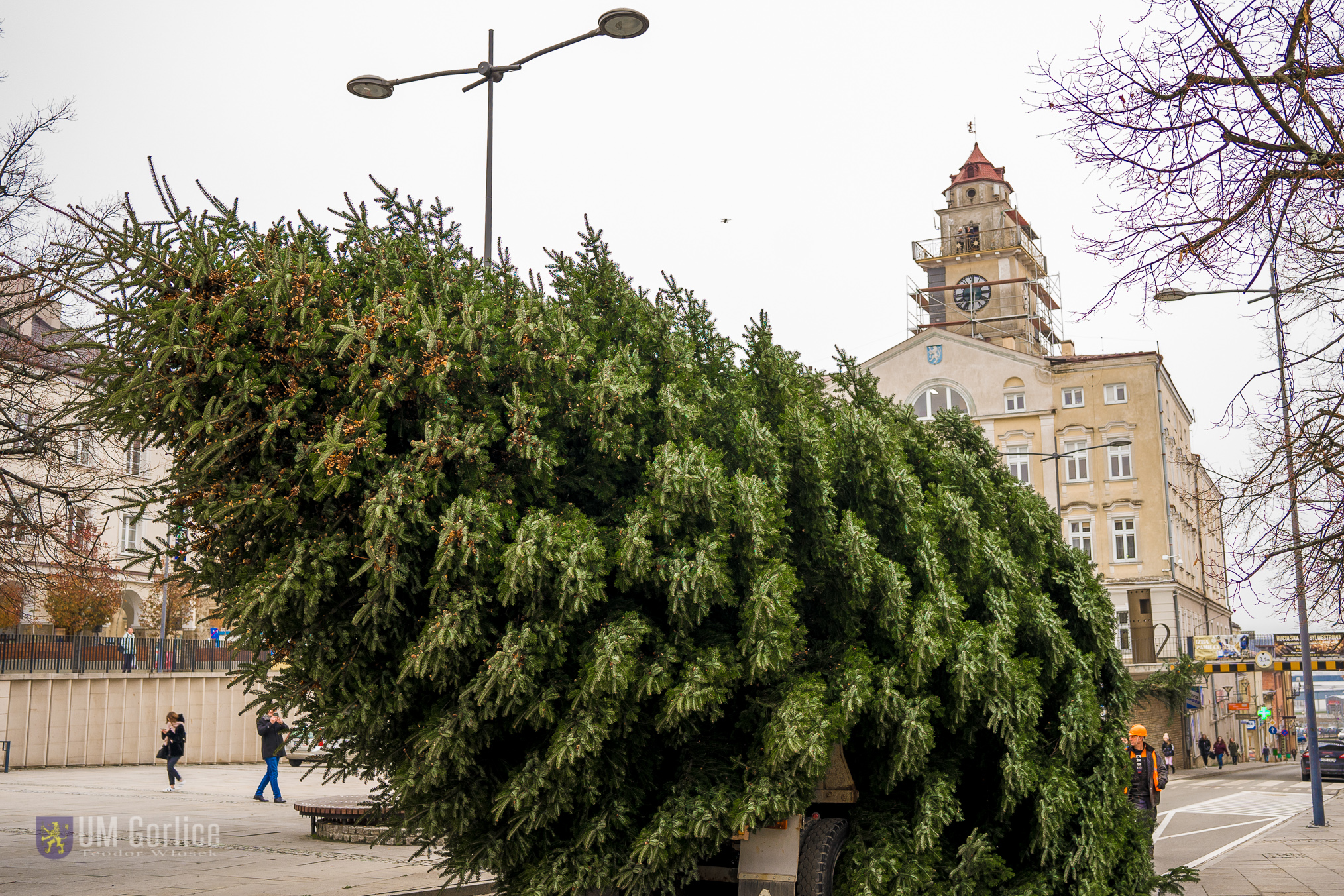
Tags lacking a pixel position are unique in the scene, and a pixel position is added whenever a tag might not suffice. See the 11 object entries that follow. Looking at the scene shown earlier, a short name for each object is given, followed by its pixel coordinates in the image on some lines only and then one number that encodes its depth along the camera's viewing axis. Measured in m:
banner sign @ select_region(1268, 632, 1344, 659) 44.66
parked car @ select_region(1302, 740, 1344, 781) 40.91
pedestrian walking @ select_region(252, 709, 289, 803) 19.69
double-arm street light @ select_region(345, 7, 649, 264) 11.43
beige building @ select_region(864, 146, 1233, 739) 48.56
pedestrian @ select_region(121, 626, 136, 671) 32.47
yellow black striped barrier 33.56
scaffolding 55.59
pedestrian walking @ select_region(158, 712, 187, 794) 22.50
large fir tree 6.75
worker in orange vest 12.56
